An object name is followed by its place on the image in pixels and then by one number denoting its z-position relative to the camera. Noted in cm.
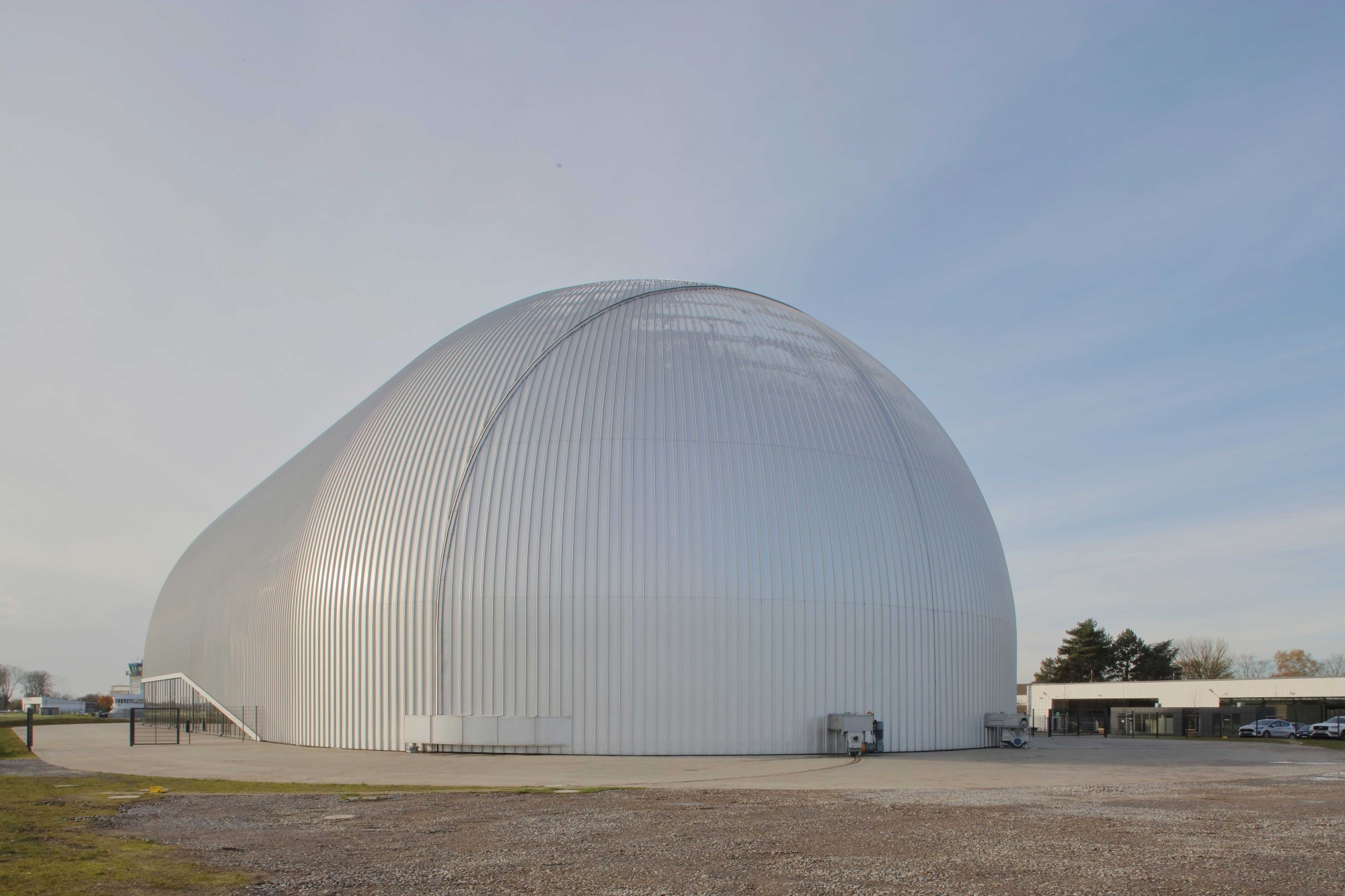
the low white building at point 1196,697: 5506
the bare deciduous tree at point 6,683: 17568
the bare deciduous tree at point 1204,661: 9838
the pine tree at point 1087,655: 8169
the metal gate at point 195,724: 3297
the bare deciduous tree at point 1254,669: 12269
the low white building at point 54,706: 9331
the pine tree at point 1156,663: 8319
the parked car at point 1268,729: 4638
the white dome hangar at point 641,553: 2397
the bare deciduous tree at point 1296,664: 11556
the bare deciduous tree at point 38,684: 17912
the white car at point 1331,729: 4466
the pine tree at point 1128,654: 8325
